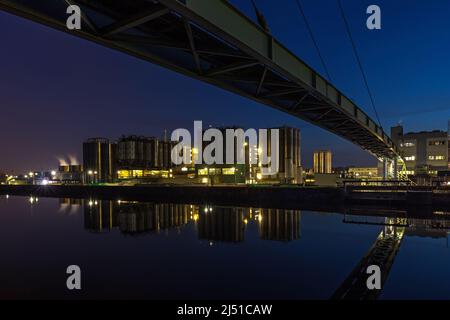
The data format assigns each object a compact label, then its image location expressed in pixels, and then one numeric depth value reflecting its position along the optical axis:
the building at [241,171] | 68.09
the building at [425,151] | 86.50
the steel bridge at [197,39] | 7.21
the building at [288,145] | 124.38
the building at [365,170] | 166.30
